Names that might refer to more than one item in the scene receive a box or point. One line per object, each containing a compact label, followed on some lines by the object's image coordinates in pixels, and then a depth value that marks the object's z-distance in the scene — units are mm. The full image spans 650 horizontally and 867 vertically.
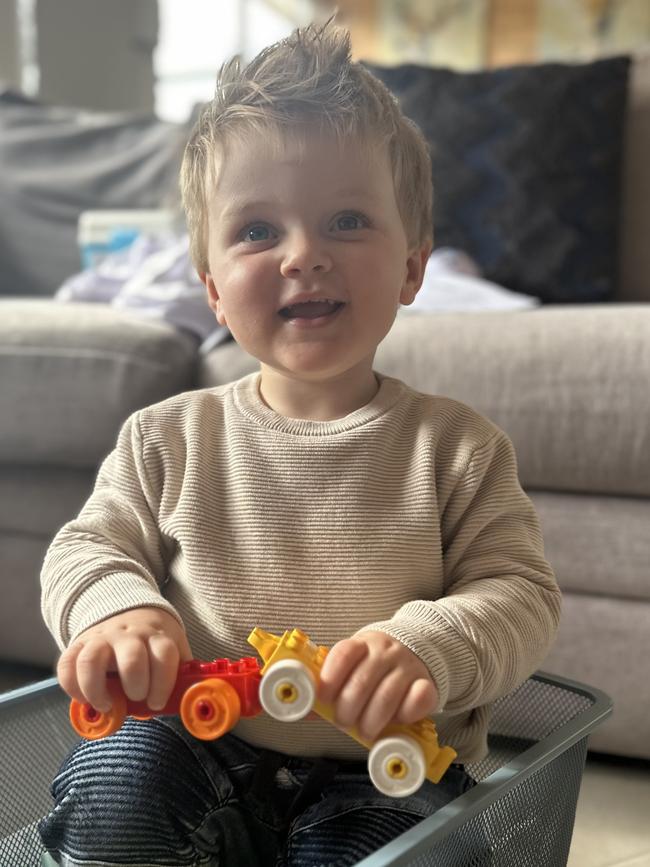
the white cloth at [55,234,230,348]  1306
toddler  629
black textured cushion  1447
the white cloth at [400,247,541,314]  1324
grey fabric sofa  989
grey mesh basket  518
